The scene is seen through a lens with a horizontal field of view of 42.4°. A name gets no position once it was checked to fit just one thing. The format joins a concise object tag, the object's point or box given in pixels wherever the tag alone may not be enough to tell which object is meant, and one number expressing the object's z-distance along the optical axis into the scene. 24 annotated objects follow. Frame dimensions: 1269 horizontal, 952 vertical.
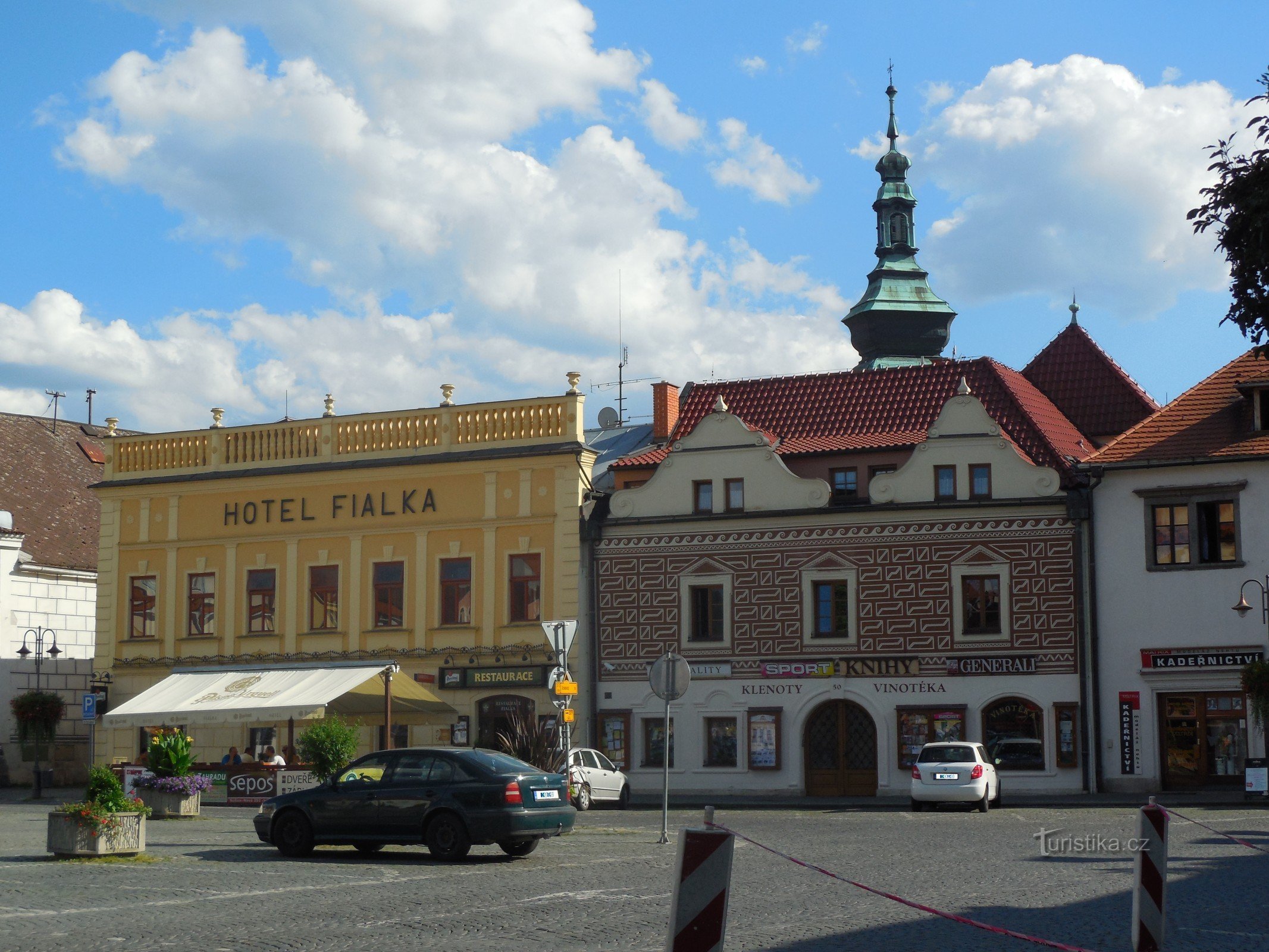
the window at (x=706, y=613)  42.97
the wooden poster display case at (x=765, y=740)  41.62
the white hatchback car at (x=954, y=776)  32.66
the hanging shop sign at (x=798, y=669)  41.50
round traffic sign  24.81
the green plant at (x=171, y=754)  30.36
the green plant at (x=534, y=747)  34.62
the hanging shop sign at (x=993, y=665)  39.88
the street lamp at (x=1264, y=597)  37.35
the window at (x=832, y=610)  41.78
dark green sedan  21.50
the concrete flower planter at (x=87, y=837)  20.62
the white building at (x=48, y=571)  49.59
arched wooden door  41.16
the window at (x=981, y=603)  40.50
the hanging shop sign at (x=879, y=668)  40.78
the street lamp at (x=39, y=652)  41.34
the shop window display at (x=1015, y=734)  39.53
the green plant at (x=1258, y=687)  34.34
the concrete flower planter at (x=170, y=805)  30.97
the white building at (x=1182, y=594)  38.25
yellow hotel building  44.41
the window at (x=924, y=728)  40.25
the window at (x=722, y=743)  42.16
